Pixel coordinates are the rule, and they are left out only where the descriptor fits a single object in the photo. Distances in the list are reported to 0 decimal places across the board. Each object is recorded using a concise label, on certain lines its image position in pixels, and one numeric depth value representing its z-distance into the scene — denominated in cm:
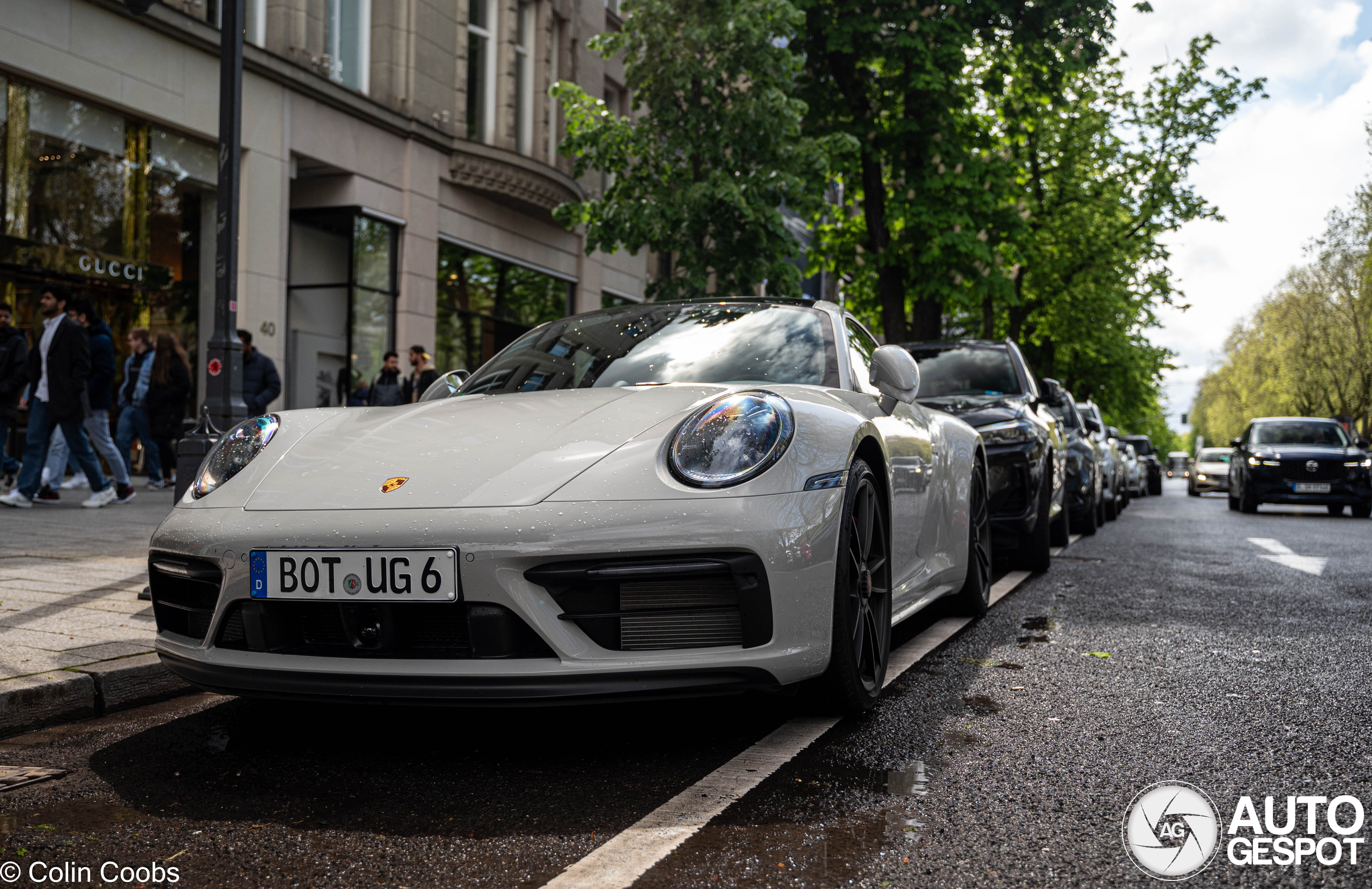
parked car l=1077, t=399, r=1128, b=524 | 1567
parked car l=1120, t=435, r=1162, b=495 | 3606
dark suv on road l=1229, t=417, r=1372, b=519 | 1892
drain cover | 301
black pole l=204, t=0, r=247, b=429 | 611
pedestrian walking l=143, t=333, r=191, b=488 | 1267
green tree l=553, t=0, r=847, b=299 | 1197
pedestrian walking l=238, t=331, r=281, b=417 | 1287
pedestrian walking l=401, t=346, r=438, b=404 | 1262
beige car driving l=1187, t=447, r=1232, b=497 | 3575
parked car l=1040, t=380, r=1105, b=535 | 1206
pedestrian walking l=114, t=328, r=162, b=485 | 1313
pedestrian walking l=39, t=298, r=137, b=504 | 1117
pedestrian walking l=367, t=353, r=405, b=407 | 1396
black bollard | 572
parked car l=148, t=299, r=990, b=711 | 296
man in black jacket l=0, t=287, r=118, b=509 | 1041
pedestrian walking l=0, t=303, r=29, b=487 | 1040
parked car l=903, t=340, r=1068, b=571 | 782
